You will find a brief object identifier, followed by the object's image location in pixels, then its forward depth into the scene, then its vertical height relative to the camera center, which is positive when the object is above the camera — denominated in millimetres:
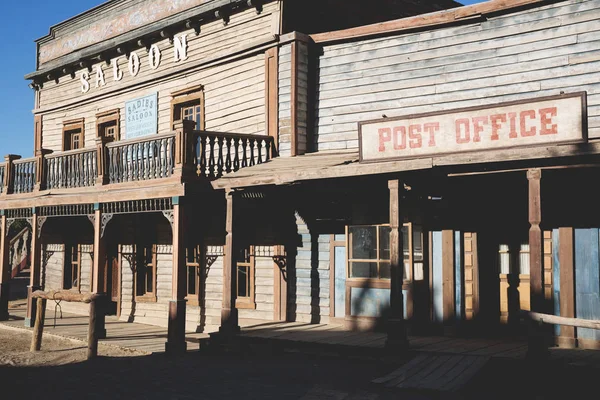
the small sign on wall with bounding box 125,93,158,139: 17172 +3527
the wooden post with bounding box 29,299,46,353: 12992 -1524
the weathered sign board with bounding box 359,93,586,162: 8469 +1665
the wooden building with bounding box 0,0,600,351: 9844 +1324
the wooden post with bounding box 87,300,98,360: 11938 -1527
